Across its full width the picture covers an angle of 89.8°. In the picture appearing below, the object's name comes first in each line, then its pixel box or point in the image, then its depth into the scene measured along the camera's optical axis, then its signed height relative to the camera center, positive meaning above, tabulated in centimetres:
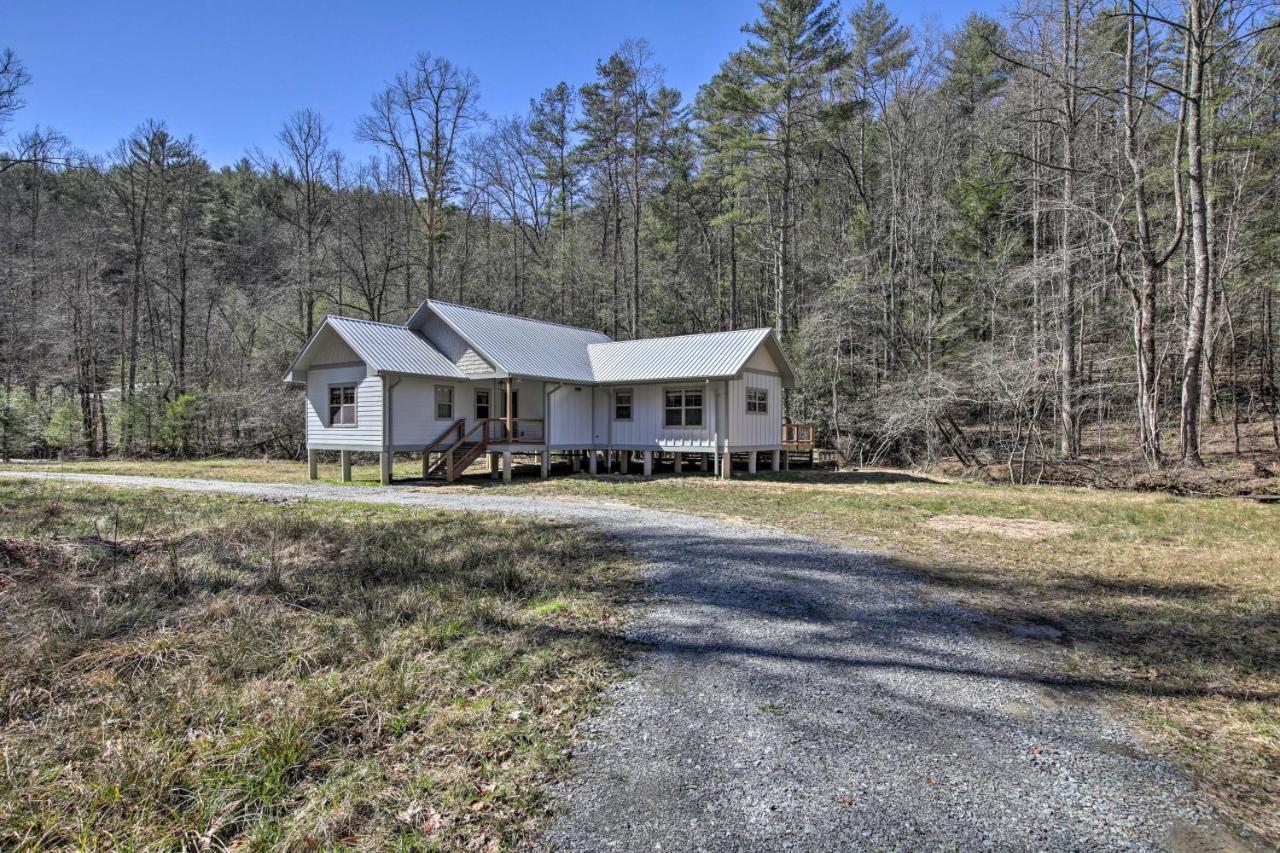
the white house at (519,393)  1644 +103
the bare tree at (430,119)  2575 +1293
